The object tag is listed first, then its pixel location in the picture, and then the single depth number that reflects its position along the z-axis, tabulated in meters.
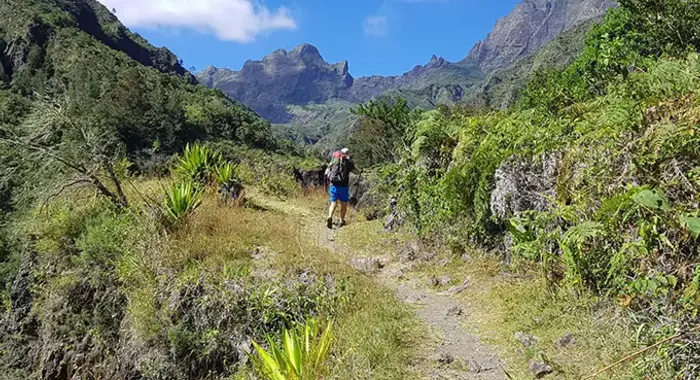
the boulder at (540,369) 3.68
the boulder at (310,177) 17.30
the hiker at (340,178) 9.76
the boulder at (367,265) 7.07
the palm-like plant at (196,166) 12.13
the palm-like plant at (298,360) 3.97
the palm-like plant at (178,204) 7.97
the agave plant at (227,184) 11.38
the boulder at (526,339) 4.18
